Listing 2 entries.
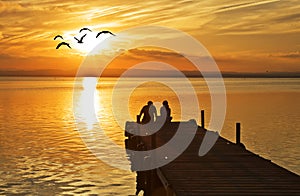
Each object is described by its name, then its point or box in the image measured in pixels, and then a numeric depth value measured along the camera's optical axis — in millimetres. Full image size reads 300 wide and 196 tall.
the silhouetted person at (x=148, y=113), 26856
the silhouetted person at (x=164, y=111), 28948
